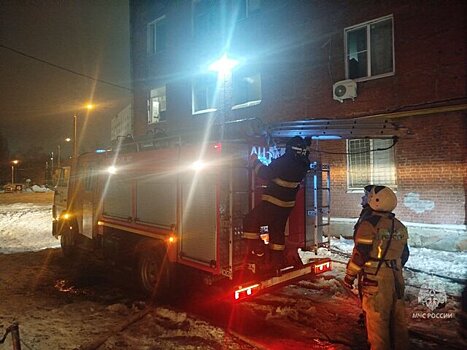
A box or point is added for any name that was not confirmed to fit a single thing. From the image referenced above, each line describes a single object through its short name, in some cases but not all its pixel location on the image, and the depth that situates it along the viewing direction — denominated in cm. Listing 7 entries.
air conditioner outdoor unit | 1102
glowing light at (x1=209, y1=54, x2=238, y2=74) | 995
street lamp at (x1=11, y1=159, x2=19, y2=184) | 6324
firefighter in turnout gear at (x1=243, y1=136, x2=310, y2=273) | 478
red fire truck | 496
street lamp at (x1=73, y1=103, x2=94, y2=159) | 1851
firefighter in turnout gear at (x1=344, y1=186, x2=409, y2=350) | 350
